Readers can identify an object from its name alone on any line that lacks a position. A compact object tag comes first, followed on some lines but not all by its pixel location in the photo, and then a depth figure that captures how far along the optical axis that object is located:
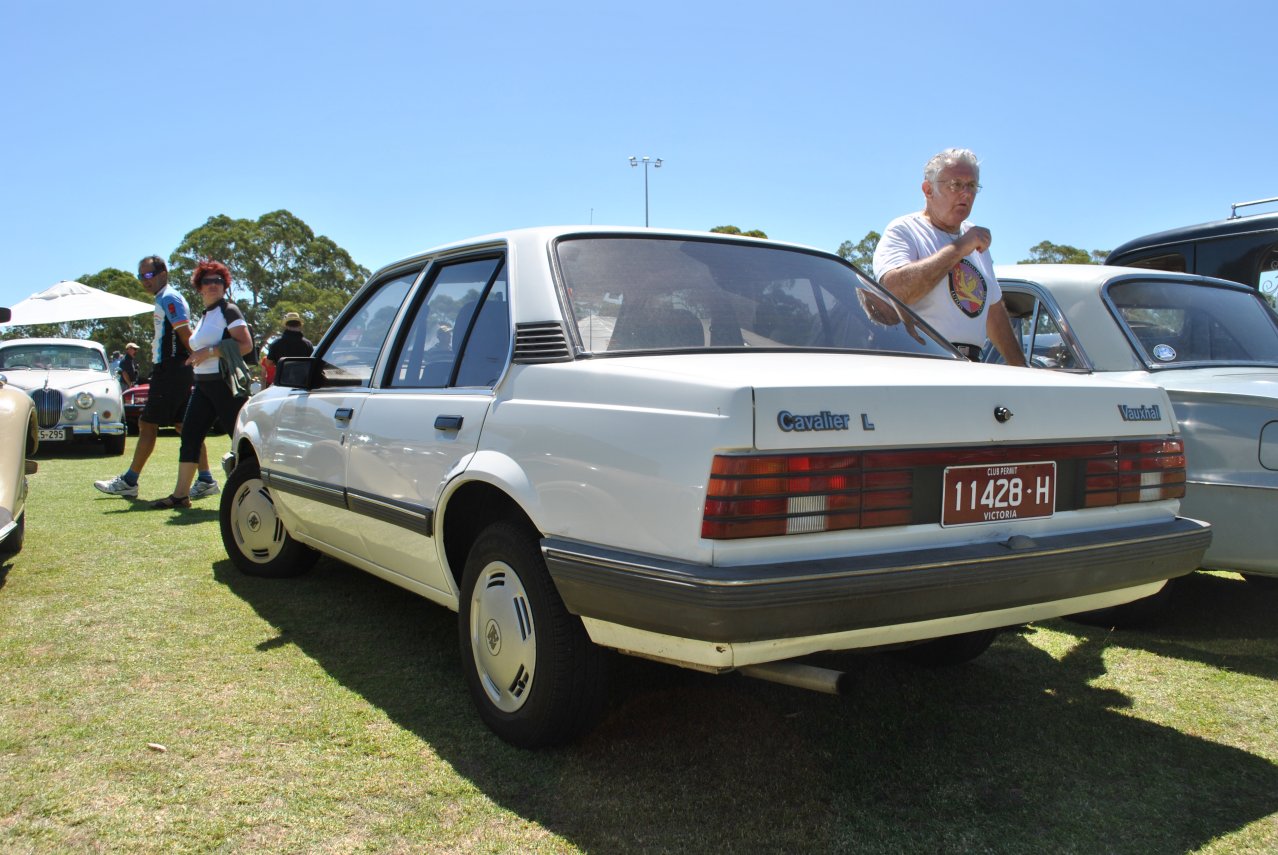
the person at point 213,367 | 6.70
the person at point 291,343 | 9.62
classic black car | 6.36
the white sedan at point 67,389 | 11.32
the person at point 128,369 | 17.90
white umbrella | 14.20
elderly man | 4.04
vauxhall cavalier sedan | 2.06
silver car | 3.49
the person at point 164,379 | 7.16
